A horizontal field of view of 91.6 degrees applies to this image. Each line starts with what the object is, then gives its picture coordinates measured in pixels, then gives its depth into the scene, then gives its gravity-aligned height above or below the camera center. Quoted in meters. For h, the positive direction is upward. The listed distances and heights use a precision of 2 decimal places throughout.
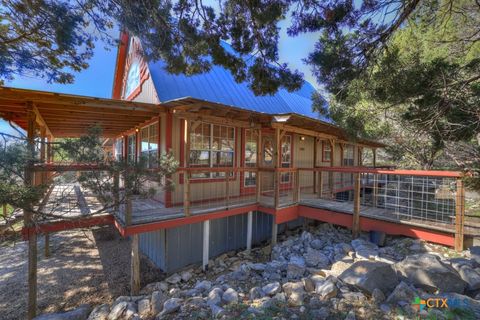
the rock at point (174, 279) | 5.57 -2.93
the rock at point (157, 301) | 3.79 -2.42
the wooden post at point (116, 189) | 4.05 -0.56
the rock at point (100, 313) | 4.01 -2.76
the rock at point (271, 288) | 3.71 -2.11
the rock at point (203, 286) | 4.37 -2.45
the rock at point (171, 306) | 3.60 -2.34
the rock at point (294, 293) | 3.33 -2.03
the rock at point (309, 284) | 3.64 -1.99
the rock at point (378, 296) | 3.06 -1.82
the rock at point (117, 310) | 3.88 -2.62
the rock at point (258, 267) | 4.97 -2.34
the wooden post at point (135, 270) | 5.19 -2.51
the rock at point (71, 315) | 4.08 -2.86
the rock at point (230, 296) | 3.62 -2.20
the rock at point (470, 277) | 3.23 -1.67
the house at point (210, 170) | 5.04 -0.29
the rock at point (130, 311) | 3.83 -2.59
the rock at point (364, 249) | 5.02 -2.04
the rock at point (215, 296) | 3.62 -2.22
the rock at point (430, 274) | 3.18 -1.64
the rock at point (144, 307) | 3.88 -2.56
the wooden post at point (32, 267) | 4.45 -2.13
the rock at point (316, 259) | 5.06 -2.26
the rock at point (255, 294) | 3.65 -2.15
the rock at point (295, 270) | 4.47 -2.19
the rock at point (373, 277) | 3.27 -1.70
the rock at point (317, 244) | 6.11 -2.26
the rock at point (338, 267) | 4.32 -2.09
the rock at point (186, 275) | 5.70 -2.92
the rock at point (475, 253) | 3.96 -1.64
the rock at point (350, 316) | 2.74 -1.86
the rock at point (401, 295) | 2.98 -1.75
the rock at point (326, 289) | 3.31 -1.91
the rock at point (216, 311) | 3.13 -2.12
